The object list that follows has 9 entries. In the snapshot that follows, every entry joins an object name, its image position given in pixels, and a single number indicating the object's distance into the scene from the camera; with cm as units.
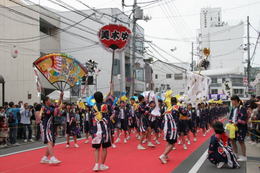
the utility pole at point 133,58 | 1944
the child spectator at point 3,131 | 1205
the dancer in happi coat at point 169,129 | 765
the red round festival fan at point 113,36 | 905
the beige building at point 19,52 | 2273
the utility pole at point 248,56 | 3538
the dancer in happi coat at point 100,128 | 671
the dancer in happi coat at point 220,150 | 705
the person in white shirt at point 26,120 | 1341
